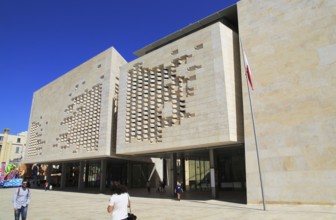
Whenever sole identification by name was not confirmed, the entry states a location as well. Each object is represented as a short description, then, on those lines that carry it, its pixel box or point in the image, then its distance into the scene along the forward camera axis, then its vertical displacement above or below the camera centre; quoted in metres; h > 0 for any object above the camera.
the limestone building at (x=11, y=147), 75.56 +10.86
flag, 17.10 +6.74
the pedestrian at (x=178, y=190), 23.17 -0.32
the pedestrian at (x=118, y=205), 6.34 -0.40
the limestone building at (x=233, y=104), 17.14 +6.39
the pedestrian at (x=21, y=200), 9.73 -0.42
